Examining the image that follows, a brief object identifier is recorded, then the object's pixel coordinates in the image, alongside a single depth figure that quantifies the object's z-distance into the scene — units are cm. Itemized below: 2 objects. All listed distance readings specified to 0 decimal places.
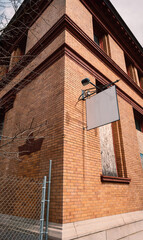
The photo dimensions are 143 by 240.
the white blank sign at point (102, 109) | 457
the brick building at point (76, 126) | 411
